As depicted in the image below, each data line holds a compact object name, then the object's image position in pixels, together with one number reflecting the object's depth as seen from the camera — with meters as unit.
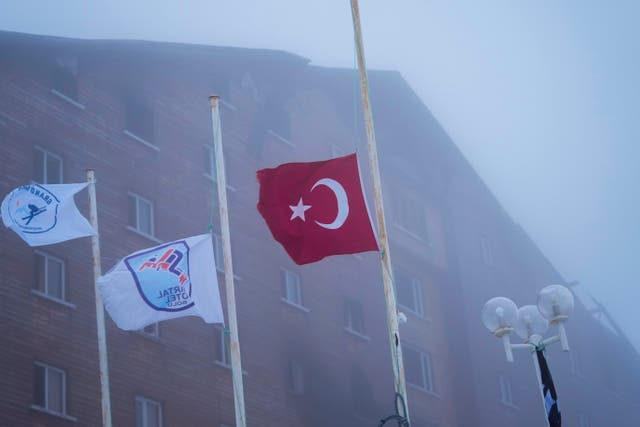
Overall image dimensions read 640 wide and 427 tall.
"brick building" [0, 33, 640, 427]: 30.05
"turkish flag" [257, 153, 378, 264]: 16.52
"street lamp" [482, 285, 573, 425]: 18.39
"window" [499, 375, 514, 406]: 50.00
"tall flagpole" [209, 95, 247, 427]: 19.03
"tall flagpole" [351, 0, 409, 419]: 16.17
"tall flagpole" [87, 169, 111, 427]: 20.88
